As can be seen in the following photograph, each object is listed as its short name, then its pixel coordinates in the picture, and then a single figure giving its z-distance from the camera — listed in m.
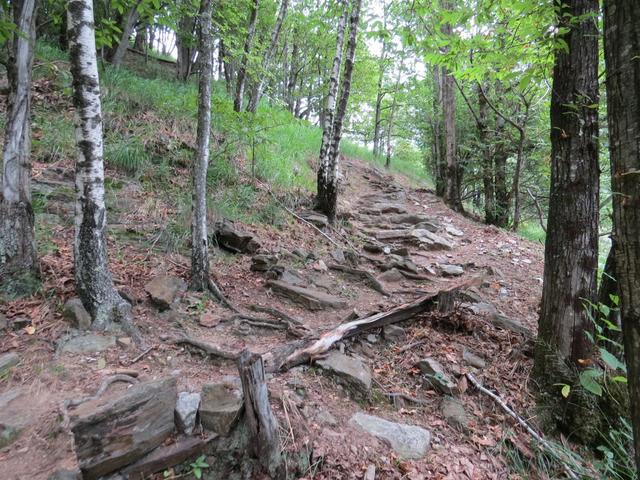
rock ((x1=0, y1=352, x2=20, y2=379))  2.92
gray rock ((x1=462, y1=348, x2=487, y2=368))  4.04
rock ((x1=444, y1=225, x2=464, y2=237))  9.32
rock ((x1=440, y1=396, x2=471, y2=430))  3.28
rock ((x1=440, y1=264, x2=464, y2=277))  6.69
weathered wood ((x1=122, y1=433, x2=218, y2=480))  2.30
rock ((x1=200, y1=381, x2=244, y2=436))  2.57
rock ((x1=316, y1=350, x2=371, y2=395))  3.41
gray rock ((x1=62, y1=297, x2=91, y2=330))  3.44
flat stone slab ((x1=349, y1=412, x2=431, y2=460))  2.85
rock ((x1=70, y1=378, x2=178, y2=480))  2.20
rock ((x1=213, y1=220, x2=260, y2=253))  5.87
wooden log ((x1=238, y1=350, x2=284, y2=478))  2.44
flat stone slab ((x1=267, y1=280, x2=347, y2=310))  4.97
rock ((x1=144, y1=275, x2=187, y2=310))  4.06
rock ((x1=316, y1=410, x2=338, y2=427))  2.91
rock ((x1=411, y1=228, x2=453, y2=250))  8.17
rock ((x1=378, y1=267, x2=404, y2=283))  6.36
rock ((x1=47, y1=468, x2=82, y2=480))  2.19
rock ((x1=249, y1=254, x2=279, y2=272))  5.57
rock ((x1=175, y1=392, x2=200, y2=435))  2.55
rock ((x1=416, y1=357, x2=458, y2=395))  3.64
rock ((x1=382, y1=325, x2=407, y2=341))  4.37
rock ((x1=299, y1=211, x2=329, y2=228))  7.74
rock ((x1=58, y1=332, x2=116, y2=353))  3.24
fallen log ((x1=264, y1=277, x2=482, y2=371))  3.49
